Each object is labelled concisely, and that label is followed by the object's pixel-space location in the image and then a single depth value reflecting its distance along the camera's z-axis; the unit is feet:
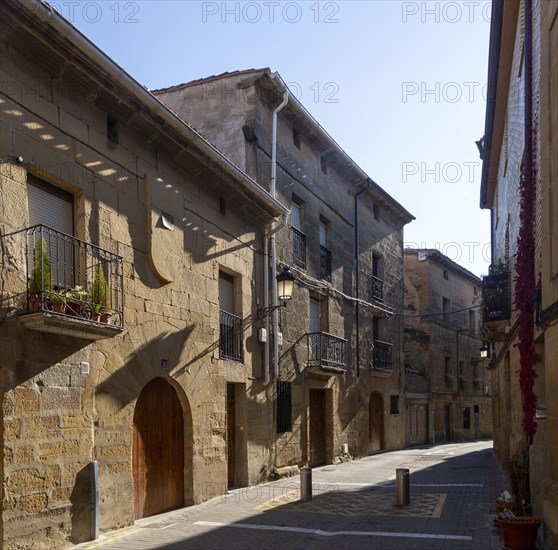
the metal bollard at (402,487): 32.09
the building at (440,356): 89.56
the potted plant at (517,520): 21.72
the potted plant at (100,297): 24.34
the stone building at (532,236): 22.61
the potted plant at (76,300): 22.97
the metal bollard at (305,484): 33.78
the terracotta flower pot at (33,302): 22.38
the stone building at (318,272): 45.62
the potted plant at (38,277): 22.51
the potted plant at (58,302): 22.50
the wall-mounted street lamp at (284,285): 40.11
